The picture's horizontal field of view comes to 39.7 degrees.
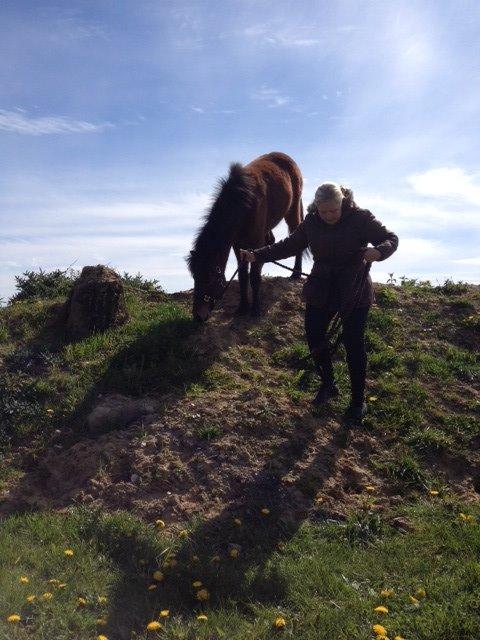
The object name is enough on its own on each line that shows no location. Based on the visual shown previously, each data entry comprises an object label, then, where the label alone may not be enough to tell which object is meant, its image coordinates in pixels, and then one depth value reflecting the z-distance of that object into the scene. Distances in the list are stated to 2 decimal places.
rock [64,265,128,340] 7.54
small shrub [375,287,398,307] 8.76
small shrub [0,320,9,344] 7.51
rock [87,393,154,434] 5.92
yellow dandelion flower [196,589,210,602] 3.87
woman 5.45
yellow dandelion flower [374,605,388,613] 3.65
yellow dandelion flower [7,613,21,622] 3.44
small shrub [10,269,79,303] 9.05
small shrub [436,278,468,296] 9.32
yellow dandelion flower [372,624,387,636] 3.46
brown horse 7.52
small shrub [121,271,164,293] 9.23
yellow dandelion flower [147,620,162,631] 3.50
